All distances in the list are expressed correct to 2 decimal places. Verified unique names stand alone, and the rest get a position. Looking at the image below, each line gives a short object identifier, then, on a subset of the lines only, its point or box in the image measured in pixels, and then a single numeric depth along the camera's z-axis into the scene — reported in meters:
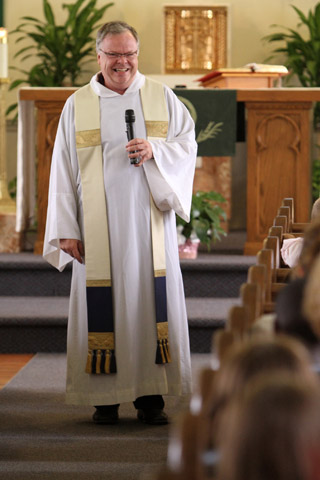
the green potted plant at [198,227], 11.47
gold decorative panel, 16.55
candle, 12.24
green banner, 11.64
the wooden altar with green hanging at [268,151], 11.59
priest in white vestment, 7.30
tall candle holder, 12.30
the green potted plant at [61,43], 16.11
